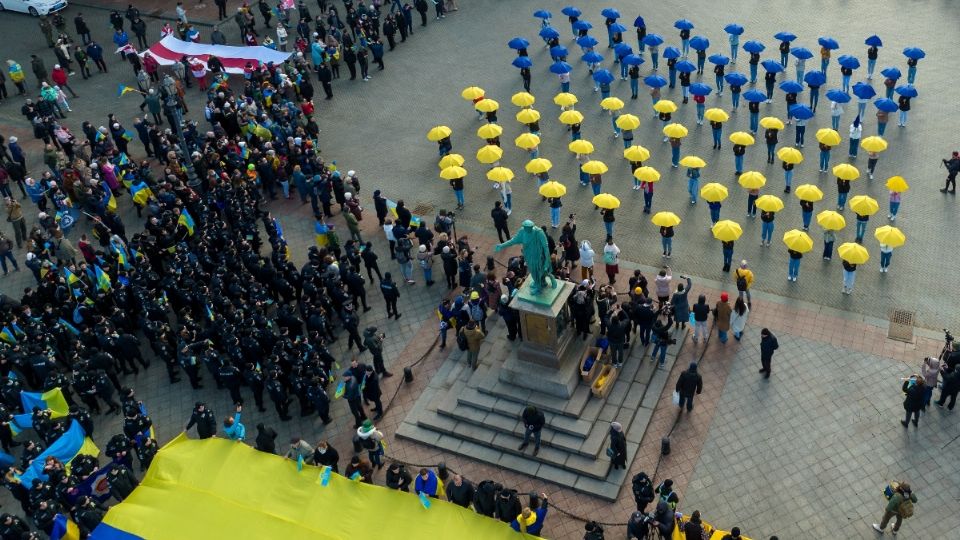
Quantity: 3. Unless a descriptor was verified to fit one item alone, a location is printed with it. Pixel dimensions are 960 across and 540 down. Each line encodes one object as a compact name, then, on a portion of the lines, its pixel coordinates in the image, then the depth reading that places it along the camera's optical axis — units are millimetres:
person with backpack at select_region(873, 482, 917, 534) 17391
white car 43281
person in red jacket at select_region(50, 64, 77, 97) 36031
